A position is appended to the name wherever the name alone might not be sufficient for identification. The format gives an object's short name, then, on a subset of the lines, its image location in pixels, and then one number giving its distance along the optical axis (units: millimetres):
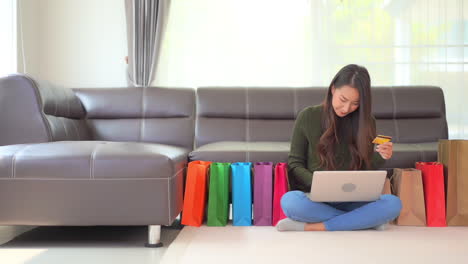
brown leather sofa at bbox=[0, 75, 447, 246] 2350
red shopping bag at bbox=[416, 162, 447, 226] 2848
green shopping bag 2830
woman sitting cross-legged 2500
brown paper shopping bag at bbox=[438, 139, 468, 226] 2822
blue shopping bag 2836
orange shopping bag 2789
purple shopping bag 2842
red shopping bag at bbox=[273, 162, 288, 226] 2840
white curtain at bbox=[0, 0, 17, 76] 3734
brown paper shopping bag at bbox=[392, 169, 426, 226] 2845
